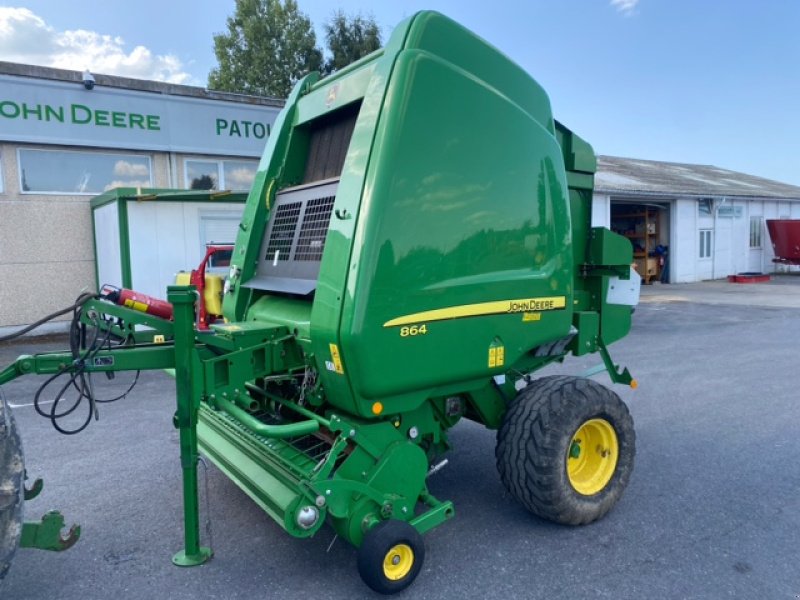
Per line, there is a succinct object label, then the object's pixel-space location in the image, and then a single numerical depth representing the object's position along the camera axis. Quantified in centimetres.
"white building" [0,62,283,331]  1122
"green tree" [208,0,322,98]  2866
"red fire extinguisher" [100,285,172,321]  326
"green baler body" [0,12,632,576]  288
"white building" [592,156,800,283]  2116
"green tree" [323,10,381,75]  2673
